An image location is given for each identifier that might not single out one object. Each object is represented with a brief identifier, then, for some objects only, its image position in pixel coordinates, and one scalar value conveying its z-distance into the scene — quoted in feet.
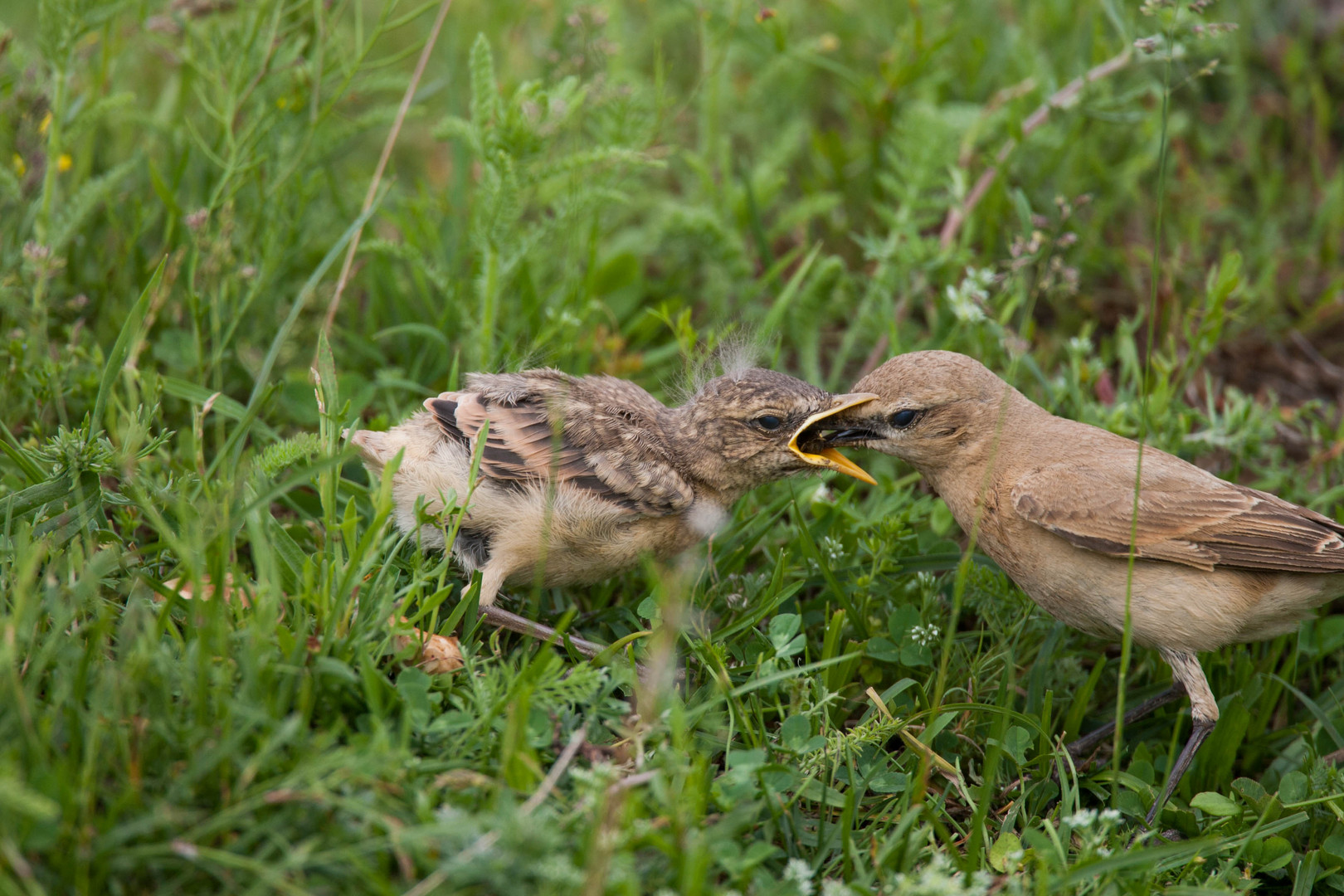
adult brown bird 26.17
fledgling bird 25.46
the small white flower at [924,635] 25.75
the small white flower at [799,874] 18.54
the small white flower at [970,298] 31.01
